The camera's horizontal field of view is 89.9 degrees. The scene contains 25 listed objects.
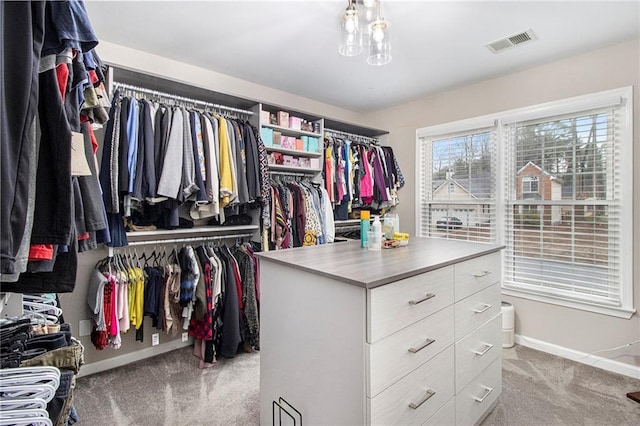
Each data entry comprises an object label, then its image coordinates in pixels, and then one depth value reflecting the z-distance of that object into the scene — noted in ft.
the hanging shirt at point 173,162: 7.37
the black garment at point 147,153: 7.24
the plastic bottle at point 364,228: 6.39
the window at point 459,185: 11.10
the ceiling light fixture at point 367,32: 6.30
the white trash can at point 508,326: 9.68
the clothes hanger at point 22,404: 2.62
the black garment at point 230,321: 8.48
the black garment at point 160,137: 7.61
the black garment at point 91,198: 3.55
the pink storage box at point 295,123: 10.75
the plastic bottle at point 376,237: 6.24
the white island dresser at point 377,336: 3.96
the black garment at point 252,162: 9.03
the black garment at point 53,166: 2.57
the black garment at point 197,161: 7.80
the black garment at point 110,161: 6.97
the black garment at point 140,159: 7.12
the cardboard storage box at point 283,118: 10.41
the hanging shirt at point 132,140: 7.09
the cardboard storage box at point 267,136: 9.93
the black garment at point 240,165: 8.77
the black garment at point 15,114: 2.10
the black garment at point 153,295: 7.91
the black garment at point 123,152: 7.01
